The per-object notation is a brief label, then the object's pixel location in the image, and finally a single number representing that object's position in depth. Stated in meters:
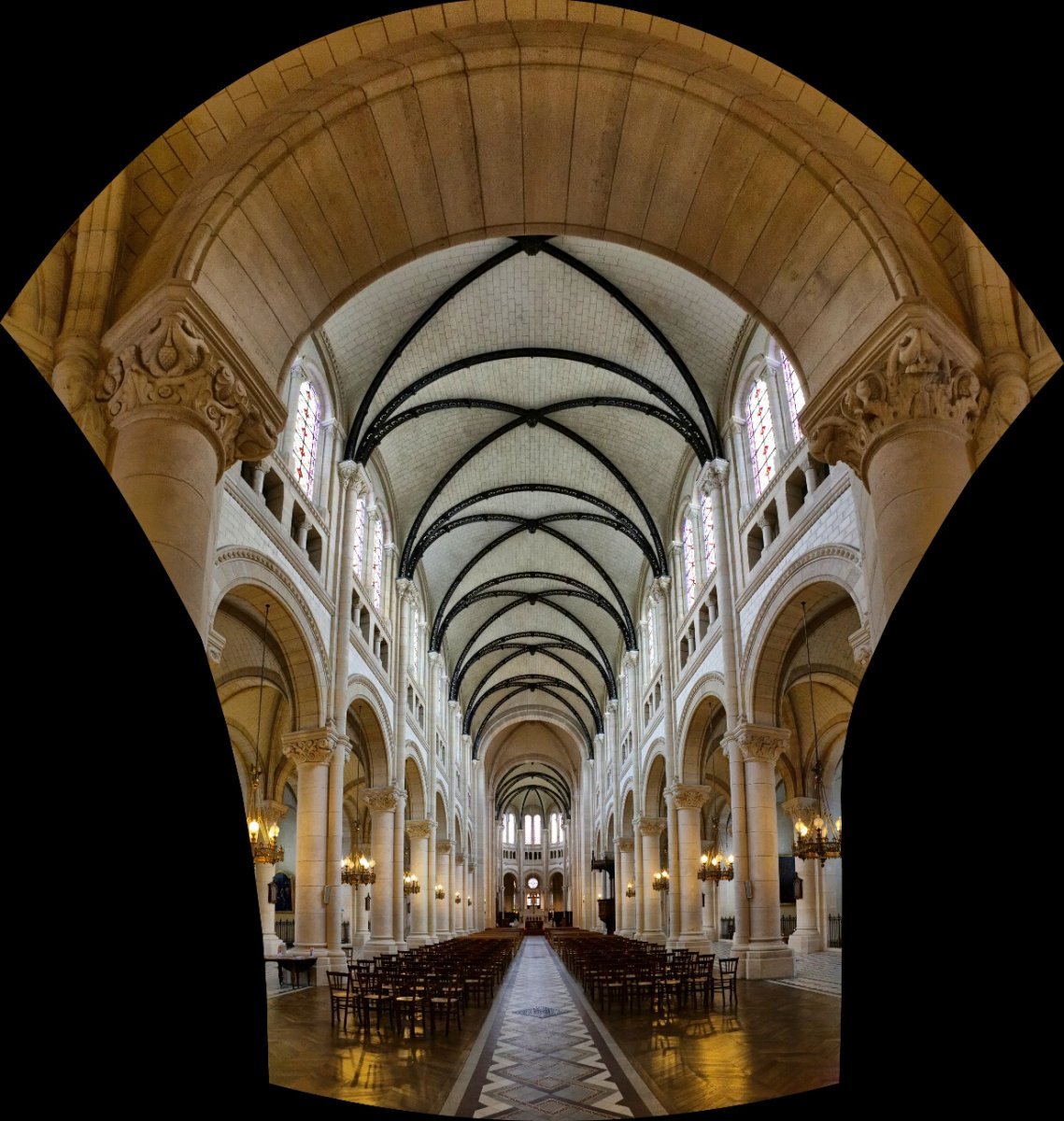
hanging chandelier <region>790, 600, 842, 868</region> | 17.30
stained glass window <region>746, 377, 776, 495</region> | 18.91
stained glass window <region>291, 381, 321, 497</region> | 18.67
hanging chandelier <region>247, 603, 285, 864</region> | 16.89
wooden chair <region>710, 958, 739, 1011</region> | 13.61
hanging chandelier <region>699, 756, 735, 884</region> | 25.24
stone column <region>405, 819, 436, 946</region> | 32.94
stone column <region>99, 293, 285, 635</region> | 7.82
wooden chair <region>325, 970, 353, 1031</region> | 11.64
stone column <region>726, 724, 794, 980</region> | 18.22
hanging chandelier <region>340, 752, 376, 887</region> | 22.66
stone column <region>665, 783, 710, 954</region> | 25.06
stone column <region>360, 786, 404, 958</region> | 25.55
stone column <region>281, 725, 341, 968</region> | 17.52
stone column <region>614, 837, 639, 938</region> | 37.88
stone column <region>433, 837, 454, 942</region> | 39.72
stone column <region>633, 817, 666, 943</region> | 32.56
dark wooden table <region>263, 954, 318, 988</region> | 16.83
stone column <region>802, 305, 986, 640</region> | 8.08
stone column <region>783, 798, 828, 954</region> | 27.55
